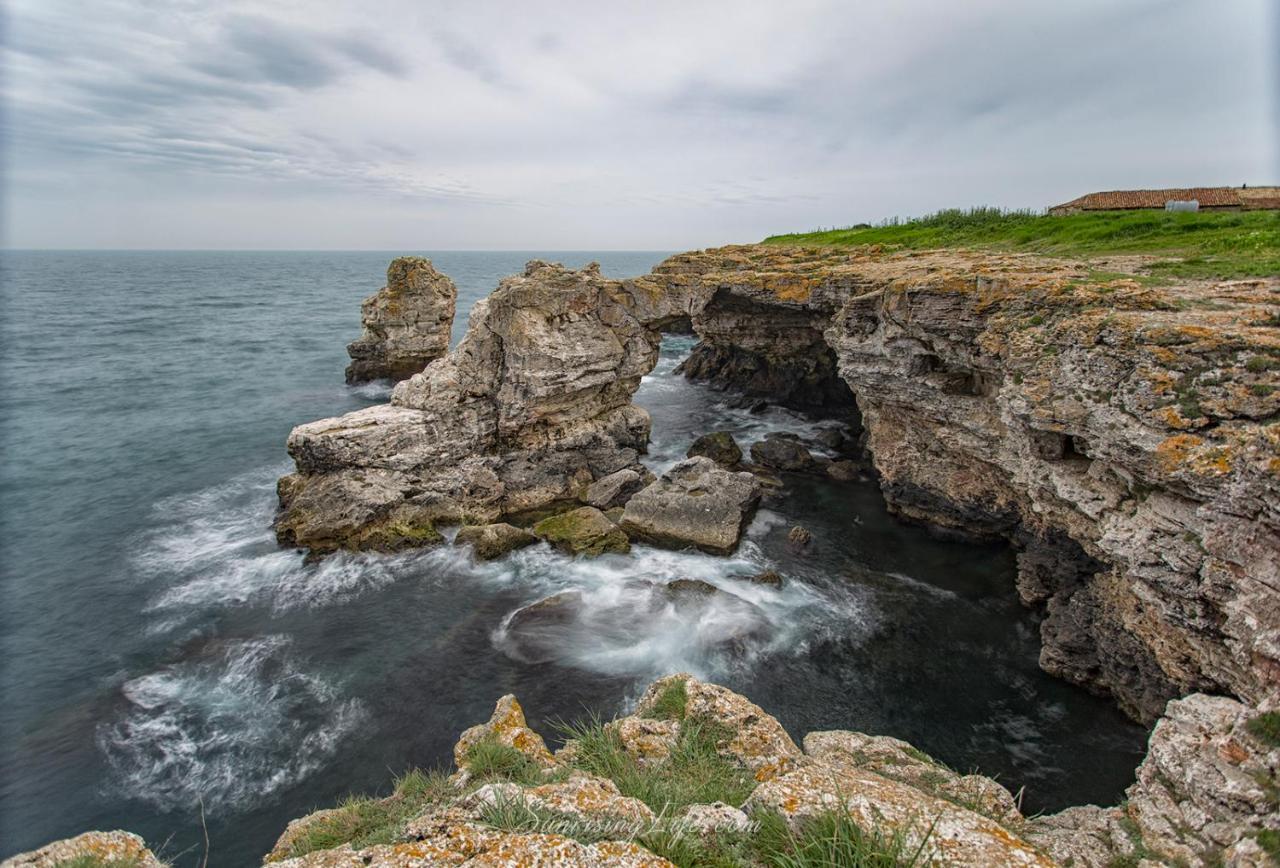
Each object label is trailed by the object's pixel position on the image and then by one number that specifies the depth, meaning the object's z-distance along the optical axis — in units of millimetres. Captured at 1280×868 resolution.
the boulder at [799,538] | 22844
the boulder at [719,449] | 29978
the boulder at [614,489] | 25547
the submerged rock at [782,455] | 29344
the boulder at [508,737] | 8656
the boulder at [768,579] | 20391
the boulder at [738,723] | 8471
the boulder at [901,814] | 4965
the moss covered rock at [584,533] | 22422
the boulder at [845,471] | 28188
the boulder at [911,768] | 8008
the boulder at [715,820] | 5312
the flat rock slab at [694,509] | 22734
